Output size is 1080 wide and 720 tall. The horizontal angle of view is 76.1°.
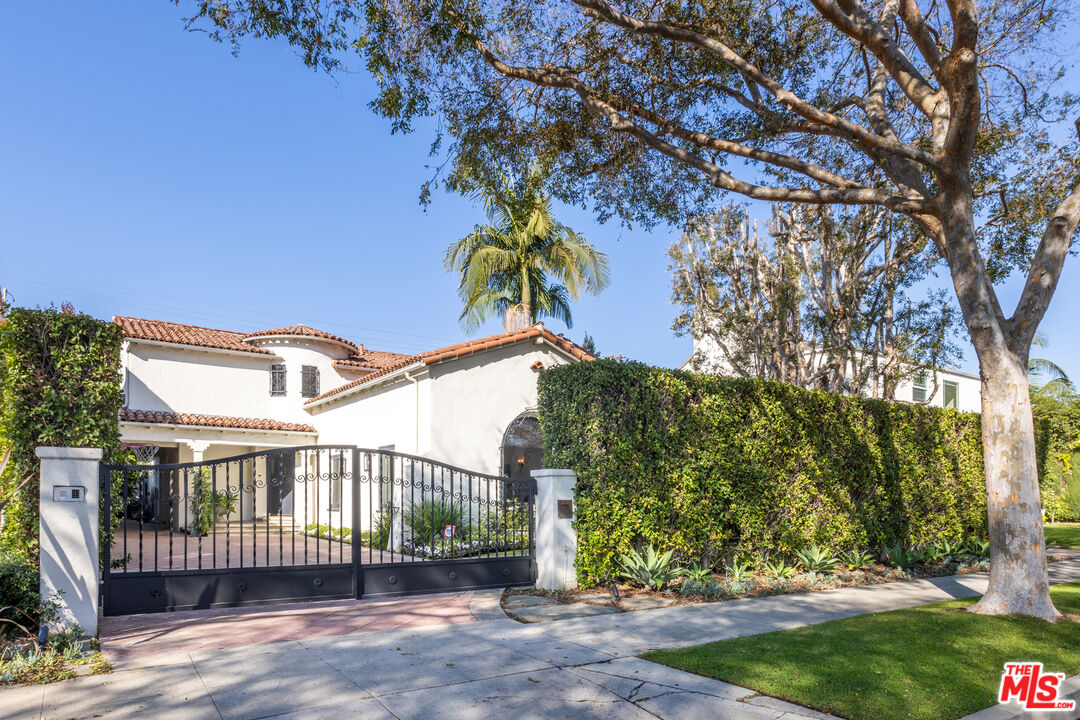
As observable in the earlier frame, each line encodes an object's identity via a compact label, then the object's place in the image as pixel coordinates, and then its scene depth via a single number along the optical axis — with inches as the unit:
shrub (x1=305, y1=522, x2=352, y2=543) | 690.6
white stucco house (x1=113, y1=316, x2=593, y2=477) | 645.9
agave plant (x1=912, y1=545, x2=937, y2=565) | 519.2
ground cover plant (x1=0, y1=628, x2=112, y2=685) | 224.1
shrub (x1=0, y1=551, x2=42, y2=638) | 262.5
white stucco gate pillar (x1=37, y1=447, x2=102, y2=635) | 261.9
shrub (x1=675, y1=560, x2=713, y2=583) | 393.7
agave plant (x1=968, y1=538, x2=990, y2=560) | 542.6
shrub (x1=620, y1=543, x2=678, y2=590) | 389.1
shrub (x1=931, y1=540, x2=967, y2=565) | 527.8
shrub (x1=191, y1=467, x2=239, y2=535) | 324.1
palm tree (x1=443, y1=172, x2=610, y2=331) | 973.8
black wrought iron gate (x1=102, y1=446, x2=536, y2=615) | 317.7
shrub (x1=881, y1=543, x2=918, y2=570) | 503.2
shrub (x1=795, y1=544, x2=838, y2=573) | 451.2
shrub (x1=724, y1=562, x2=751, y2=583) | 410.0
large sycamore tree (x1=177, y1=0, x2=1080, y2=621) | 334.6
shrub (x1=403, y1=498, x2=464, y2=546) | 544.4
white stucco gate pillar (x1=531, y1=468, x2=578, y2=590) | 388.2
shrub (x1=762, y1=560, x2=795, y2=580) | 431.8
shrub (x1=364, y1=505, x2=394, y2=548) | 589.6
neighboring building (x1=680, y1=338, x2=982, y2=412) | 991.0
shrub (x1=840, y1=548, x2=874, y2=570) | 479.5
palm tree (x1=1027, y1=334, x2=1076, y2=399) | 1200.2
